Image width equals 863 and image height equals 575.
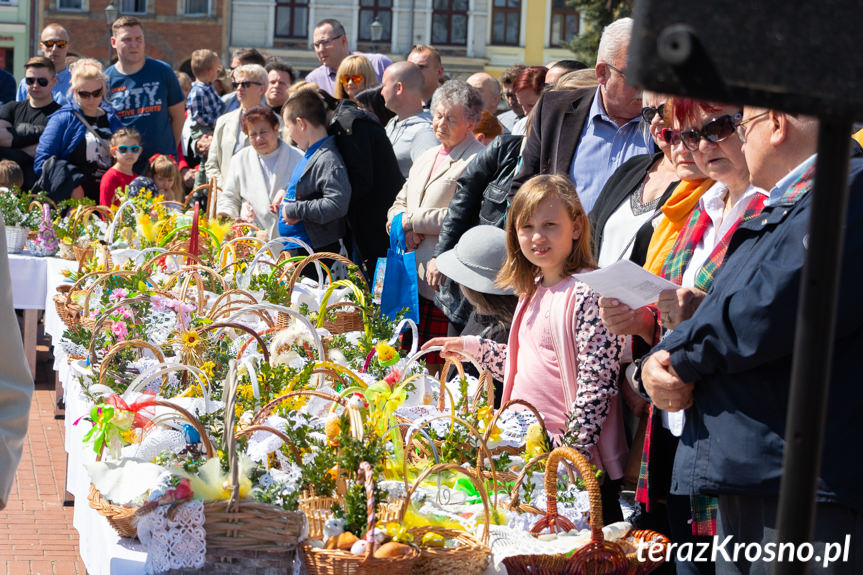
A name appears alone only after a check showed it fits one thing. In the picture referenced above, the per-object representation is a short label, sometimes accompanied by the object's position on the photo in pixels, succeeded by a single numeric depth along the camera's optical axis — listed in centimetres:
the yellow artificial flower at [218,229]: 651
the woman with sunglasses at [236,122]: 880
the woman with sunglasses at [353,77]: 839
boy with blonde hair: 1045
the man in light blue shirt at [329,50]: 937
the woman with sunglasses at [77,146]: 877
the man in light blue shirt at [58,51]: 1049
